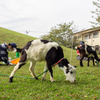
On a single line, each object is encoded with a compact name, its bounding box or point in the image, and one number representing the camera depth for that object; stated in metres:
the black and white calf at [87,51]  9.00
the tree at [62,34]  29.55
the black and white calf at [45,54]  4.82
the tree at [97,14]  14.38
